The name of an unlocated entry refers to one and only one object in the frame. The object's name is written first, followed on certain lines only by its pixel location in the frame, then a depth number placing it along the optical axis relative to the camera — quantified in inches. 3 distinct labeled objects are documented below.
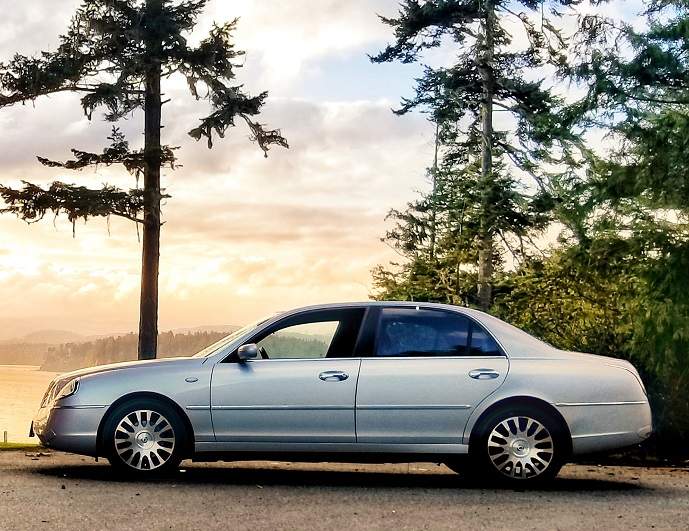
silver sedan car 357.1
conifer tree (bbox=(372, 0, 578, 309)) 1040.2
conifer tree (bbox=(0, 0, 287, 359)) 951.6
